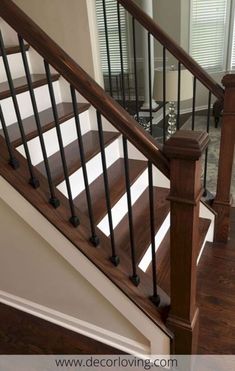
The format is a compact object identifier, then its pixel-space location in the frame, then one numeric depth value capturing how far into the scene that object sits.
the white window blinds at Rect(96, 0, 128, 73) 5.12
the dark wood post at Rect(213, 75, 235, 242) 1.76
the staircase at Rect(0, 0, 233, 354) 1.03
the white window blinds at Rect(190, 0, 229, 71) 4.98
